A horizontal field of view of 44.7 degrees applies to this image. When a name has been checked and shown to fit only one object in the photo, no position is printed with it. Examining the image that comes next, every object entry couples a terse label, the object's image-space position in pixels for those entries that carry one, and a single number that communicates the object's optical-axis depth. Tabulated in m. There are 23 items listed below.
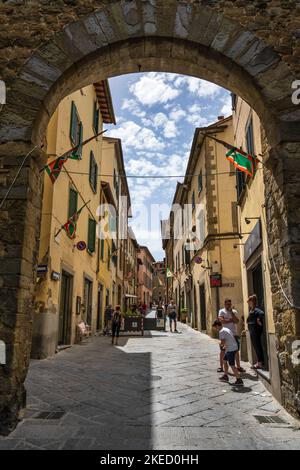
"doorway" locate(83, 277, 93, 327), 14.68
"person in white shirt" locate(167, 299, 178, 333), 18.20
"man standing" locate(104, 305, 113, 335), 16.58
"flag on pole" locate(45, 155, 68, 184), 6.07
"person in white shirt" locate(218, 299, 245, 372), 6.92
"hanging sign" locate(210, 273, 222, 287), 14.90
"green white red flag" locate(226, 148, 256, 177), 6.00
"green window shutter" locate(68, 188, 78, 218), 11.30
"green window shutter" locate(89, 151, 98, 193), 14.68
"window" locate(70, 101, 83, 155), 11.12
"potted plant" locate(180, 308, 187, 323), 25.62
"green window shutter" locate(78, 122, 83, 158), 12.39
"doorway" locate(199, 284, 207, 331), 17.86
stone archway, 4.34
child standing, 6.17
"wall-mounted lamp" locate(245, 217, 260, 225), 7.46
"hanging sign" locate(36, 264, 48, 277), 8.59
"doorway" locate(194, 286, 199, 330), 20.12
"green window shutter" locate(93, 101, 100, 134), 15.10
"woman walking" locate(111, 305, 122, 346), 11.99
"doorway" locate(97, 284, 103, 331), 17.78
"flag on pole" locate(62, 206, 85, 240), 10.05
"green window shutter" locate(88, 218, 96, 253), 14.74
